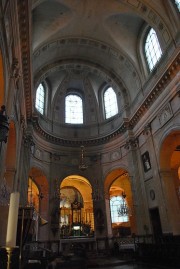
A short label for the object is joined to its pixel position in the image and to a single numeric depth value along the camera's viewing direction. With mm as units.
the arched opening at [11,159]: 11023
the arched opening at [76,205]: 18938
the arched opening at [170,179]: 11773
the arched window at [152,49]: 14766
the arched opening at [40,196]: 15727
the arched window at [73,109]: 21078
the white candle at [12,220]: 2094
